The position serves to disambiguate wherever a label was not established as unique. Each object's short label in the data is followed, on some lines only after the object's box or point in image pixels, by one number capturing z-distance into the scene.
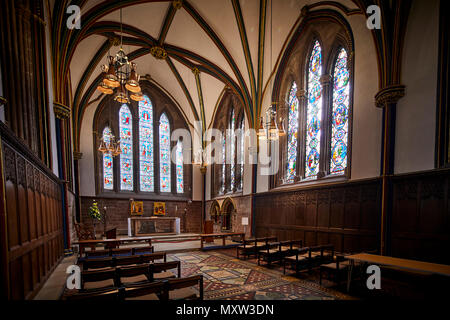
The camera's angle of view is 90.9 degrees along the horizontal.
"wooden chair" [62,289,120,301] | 2.37
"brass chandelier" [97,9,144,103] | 5.28
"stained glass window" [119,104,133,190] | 16.56
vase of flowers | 12.52
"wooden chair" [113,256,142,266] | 4.54
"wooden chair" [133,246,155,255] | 6.44
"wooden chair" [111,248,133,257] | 6.13
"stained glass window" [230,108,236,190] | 15.24
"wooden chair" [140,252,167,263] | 4.92
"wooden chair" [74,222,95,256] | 9.82
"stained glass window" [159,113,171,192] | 18.02
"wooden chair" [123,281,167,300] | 2.64
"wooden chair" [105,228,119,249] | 10.19
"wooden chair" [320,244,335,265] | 6.65
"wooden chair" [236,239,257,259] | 8.22
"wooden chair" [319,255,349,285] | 5.18
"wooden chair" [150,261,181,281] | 3.98
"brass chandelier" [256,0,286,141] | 7.00
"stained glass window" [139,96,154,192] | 17.23
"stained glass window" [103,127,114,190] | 15.97
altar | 14.48
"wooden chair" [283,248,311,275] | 6.16
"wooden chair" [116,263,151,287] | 3.68
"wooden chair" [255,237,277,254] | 8.20
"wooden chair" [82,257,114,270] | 4.35
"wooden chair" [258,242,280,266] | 7.08
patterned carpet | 4.80
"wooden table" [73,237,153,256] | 7.72
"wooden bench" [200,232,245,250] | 10.08
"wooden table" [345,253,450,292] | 3.87
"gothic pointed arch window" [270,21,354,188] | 8.15
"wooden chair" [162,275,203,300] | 3.01
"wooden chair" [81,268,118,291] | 3.47
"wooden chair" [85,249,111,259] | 5.95
